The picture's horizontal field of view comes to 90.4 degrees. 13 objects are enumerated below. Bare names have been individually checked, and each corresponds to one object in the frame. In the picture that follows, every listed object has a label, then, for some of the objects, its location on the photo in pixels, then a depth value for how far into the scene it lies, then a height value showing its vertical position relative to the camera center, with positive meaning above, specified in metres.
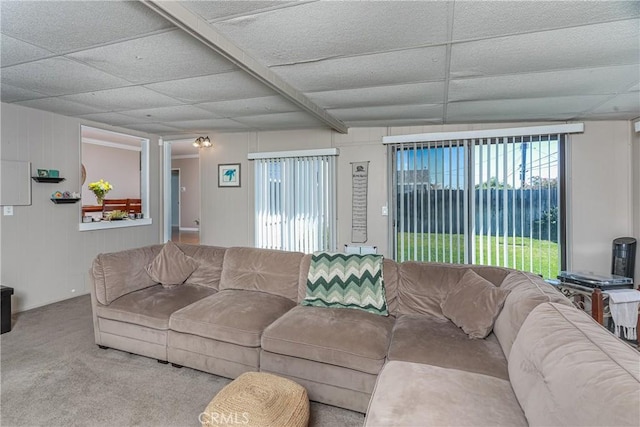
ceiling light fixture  5.27 +1.13
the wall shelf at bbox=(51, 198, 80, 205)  4.08 +0.12
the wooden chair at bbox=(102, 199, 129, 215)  5.54 +0.07
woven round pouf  1.45 -0.93
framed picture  5.30 +0.59
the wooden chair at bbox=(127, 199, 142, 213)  5.65 +0.03
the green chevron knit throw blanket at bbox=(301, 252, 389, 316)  2.50 -0.60
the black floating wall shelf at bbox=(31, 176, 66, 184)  3.85 +0.38
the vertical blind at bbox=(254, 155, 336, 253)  4.76 +0.10
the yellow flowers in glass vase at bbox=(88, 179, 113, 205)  5.75 +0.37
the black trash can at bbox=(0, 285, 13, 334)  3.11 -0.97
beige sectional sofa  1.24 -0.79
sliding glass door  3.83 +0.10
